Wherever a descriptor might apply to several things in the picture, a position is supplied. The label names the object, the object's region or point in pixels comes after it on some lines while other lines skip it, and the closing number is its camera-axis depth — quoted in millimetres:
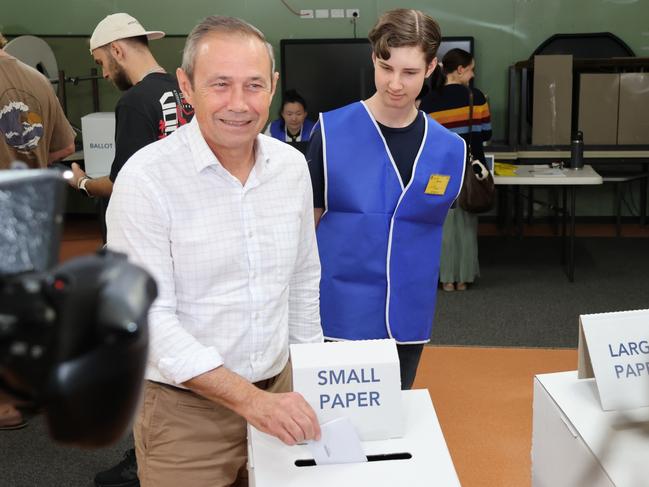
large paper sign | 1572
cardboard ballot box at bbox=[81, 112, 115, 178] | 4781
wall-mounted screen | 7156
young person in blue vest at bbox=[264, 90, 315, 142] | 5883
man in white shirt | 1353
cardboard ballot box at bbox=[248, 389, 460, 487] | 1334
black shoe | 2730
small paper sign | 1371
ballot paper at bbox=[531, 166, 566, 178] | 5352
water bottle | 5559
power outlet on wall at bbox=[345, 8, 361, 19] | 7285
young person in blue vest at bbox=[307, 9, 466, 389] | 1993
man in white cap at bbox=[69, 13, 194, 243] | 2457
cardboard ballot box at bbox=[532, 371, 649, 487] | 1371
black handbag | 4496
